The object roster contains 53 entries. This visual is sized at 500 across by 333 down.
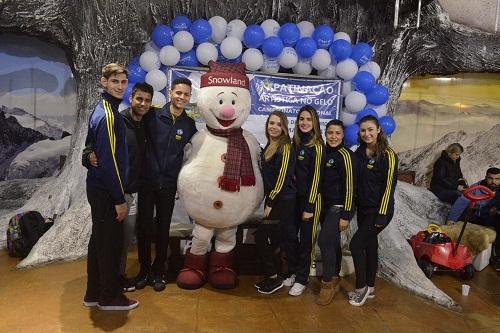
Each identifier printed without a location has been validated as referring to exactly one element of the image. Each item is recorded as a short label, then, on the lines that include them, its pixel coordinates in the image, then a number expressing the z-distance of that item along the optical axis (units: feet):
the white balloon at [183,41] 13.64
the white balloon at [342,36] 14.87
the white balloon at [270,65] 14.55
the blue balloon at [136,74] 13.73
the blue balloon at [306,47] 14.23
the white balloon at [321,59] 14.35
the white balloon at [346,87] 15.03
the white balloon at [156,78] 13.58
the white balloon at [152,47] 14.28
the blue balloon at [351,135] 14.55
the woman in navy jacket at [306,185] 10.62
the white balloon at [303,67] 14.74
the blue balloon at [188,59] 14.05
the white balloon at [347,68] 14.46
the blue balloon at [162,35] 13.79
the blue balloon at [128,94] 13.25
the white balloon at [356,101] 14.52
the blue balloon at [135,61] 14.07
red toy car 13.00
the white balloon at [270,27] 14.51
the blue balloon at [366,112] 14.42
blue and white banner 15.34
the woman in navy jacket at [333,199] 10.40
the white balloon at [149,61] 13.69
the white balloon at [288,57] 14.26
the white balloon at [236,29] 14.21
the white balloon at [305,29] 14.70
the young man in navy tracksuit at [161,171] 10.41
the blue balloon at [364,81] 14.42
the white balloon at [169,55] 13.66
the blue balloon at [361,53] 14.65
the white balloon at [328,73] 14.89
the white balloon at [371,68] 14.85
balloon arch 13.76
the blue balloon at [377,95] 14.43
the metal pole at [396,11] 14.06
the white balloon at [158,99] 13.44
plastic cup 12.18
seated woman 18.83
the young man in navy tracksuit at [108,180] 8.44
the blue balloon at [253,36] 14.01
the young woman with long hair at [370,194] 10.18
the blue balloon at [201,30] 13.71
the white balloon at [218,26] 14.03
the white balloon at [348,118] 15.01
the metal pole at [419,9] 14.60
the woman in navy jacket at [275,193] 10.59
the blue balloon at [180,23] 13.92
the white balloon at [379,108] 14.83
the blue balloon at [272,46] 14.05
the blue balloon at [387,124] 14.64
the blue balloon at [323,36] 14.42
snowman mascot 10.44
